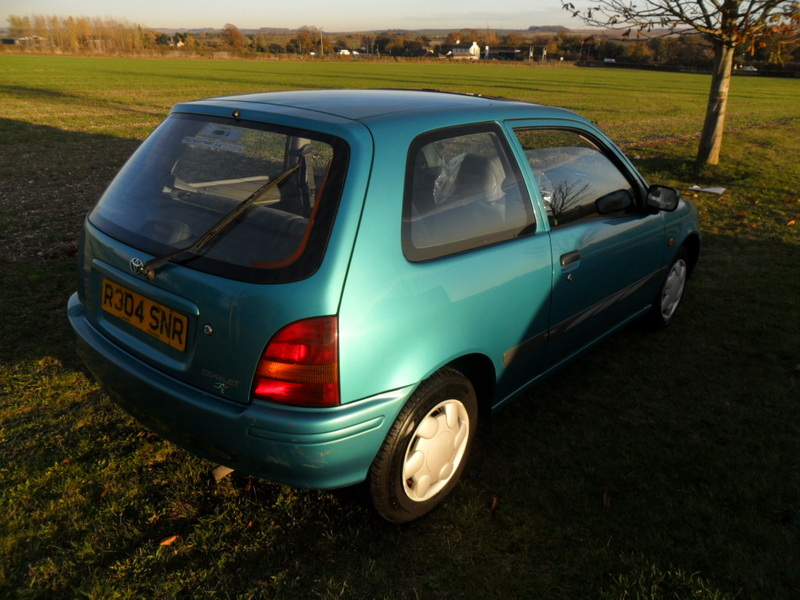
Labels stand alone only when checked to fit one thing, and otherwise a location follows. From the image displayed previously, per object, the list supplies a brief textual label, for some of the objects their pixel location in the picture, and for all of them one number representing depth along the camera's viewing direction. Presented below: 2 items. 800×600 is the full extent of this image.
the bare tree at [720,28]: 8.49
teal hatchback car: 2.08
